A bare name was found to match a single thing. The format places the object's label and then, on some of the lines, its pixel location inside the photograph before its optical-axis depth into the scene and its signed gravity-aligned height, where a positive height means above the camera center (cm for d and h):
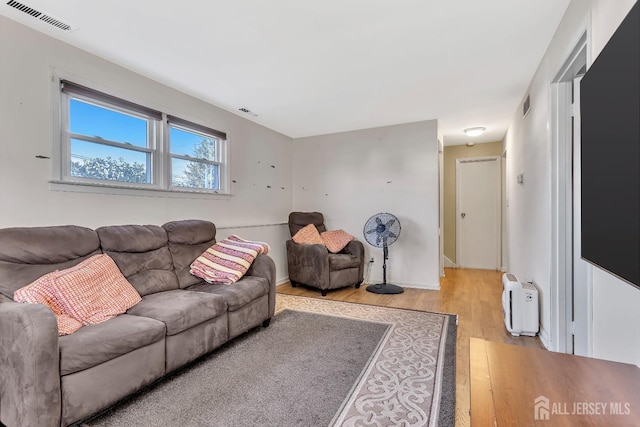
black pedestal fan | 411 -31
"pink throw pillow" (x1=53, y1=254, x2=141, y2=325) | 177 -49
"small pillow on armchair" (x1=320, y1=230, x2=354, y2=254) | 434 -40
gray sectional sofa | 136 -64
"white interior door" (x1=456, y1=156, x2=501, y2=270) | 554 -3
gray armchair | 388 -71
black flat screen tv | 69 +15
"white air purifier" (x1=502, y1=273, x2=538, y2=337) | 258 -84
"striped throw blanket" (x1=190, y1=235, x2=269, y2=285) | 271 -44
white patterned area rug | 157 -105
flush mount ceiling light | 464 +124
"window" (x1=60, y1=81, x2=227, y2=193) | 239 +63
